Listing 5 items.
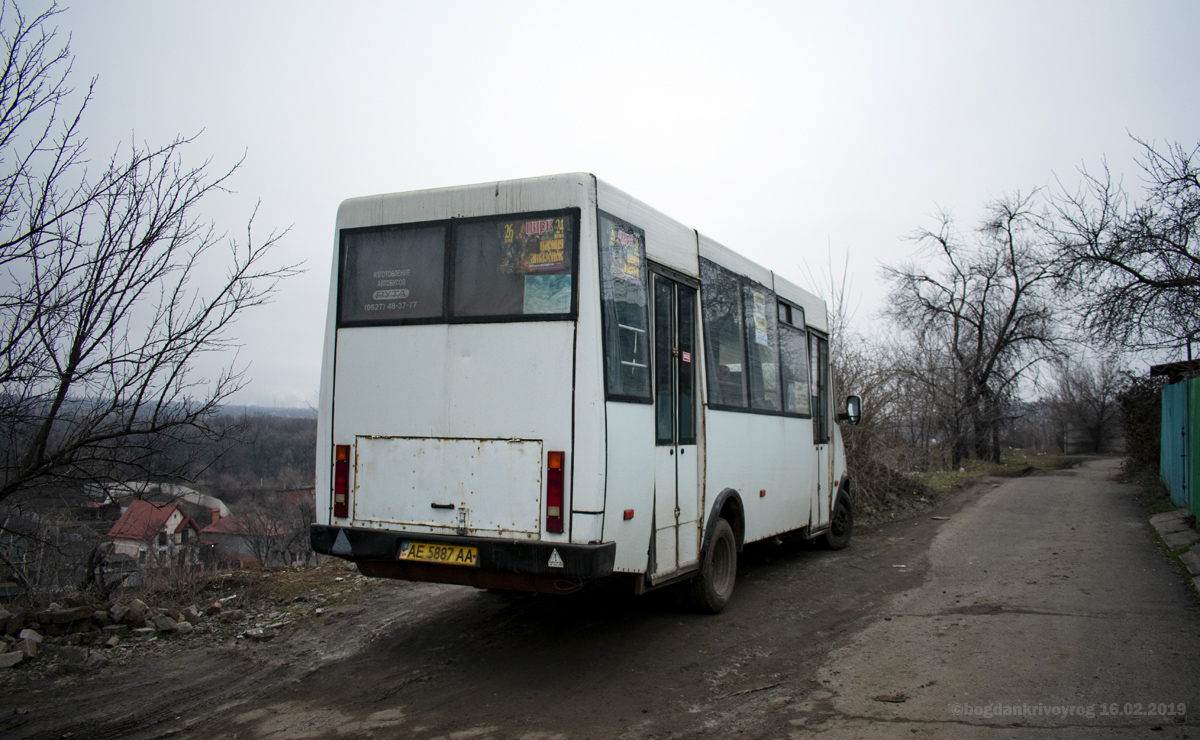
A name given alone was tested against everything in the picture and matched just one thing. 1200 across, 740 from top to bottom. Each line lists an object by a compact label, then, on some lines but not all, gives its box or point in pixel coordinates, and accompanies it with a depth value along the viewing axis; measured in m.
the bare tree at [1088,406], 46.53
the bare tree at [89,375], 5.18
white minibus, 4.58
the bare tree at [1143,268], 11.91
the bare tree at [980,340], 30.16
